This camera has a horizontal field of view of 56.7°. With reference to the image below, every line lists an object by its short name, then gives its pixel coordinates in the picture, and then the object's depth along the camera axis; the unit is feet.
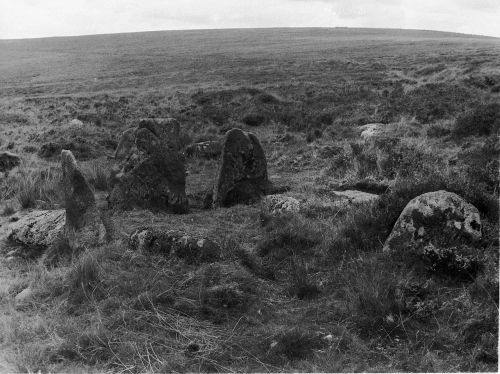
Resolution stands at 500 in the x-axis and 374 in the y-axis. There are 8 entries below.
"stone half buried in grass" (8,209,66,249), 27.22
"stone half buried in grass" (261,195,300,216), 28.91
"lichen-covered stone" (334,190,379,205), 29.23
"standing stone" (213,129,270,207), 33.81
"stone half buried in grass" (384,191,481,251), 19.52
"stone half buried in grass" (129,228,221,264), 22.16
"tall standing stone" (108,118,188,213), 32.04
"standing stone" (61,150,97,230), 25.17
